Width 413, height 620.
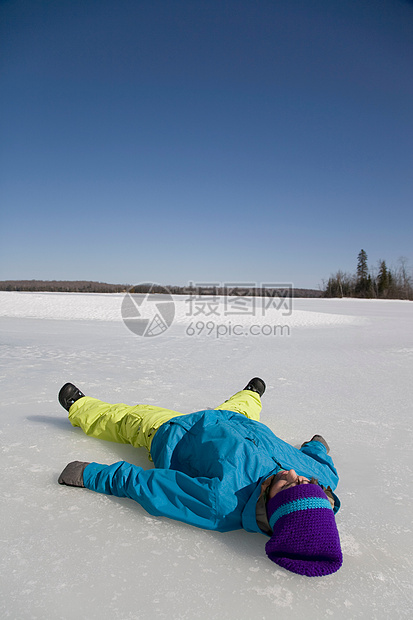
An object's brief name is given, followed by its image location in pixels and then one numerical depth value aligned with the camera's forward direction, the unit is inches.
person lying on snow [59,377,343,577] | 46.6
